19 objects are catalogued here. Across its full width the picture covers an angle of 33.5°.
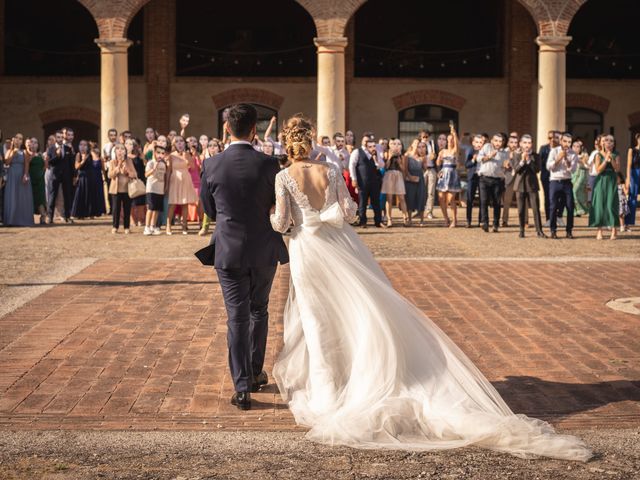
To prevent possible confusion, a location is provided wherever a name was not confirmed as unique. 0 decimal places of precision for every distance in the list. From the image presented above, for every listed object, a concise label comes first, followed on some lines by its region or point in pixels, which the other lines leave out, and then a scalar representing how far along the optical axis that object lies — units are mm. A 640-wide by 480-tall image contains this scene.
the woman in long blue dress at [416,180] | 20125
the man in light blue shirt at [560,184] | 16984
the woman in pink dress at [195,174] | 18469
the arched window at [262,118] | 29219
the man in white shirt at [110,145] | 20938
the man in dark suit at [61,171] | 20172
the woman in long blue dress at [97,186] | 21047
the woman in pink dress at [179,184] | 17719
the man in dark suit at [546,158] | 18781
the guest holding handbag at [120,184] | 17484
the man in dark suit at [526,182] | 16969
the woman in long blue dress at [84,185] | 20594
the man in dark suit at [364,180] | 19094
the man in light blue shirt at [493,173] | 18062
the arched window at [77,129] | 29547
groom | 6145
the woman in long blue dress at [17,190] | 19297
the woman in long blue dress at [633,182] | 18359
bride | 5336
